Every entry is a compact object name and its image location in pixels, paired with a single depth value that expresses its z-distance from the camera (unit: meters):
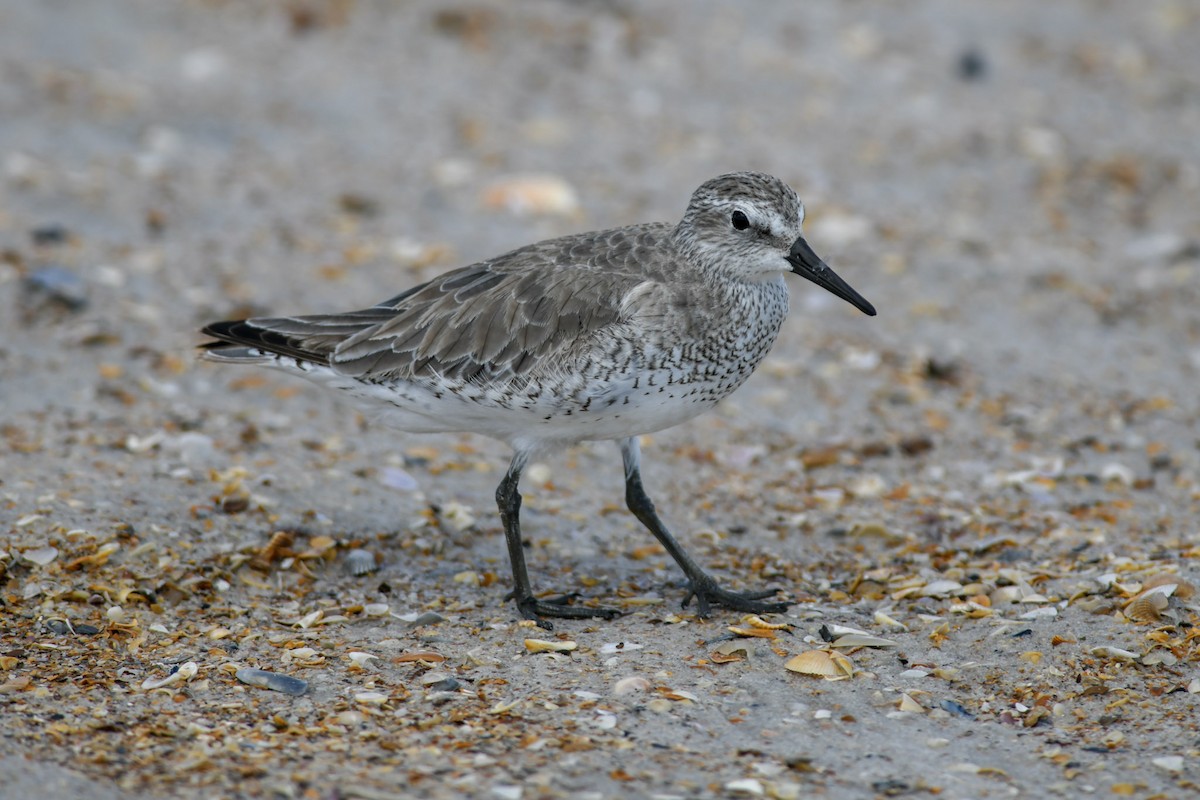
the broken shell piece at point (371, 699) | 10.34
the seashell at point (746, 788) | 9.12
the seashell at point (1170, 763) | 9.46
